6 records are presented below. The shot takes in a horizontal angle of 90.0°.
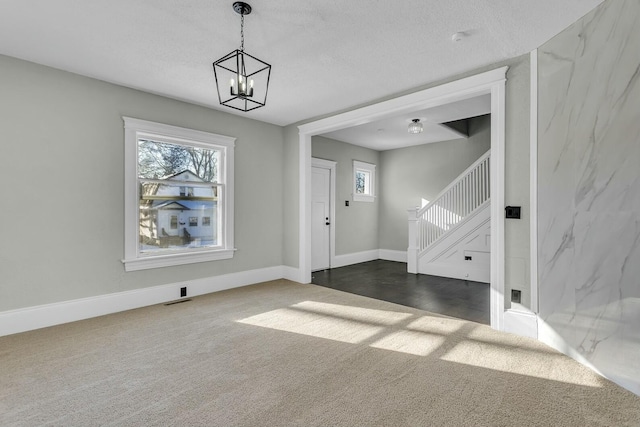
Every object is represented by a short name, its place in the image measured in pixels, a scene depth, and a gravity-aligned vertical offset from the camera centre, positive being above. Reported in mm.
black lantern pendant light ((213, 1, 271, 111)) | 2281 +1442
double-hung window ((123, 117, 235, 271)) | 3803 +215
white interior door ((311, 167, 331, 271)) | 6258 -131
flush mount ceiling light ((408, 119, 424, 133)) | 5108 +1351
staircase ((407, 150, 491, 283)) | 5223 -338
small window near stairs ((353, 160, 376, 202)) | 7180 +706
